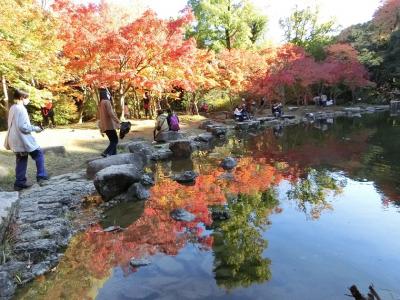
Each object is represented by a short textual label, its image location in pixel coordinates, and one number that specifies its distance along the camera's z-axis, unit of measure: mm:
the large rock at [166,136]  13065
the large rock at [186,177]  8273
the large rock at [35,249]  4234
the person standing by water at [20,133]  6332
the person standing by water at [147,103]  21709
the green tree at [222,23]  26792
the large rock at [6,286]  3515
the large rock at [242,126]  19281
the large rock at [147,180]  7850
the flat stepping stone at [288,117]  22994
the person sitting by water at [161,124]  13148
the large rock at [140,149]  10609
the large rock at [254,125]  19675
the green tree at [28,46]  10773
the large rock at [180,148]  11477
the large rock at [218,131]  16672
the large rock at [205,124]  18225
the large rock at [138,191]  6719
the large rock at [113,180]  6543
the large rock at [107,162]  7789
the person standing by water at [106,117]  8344
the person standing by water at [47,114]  17866
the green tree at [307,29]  32625
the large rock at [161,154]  10992
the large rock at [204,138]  14570
